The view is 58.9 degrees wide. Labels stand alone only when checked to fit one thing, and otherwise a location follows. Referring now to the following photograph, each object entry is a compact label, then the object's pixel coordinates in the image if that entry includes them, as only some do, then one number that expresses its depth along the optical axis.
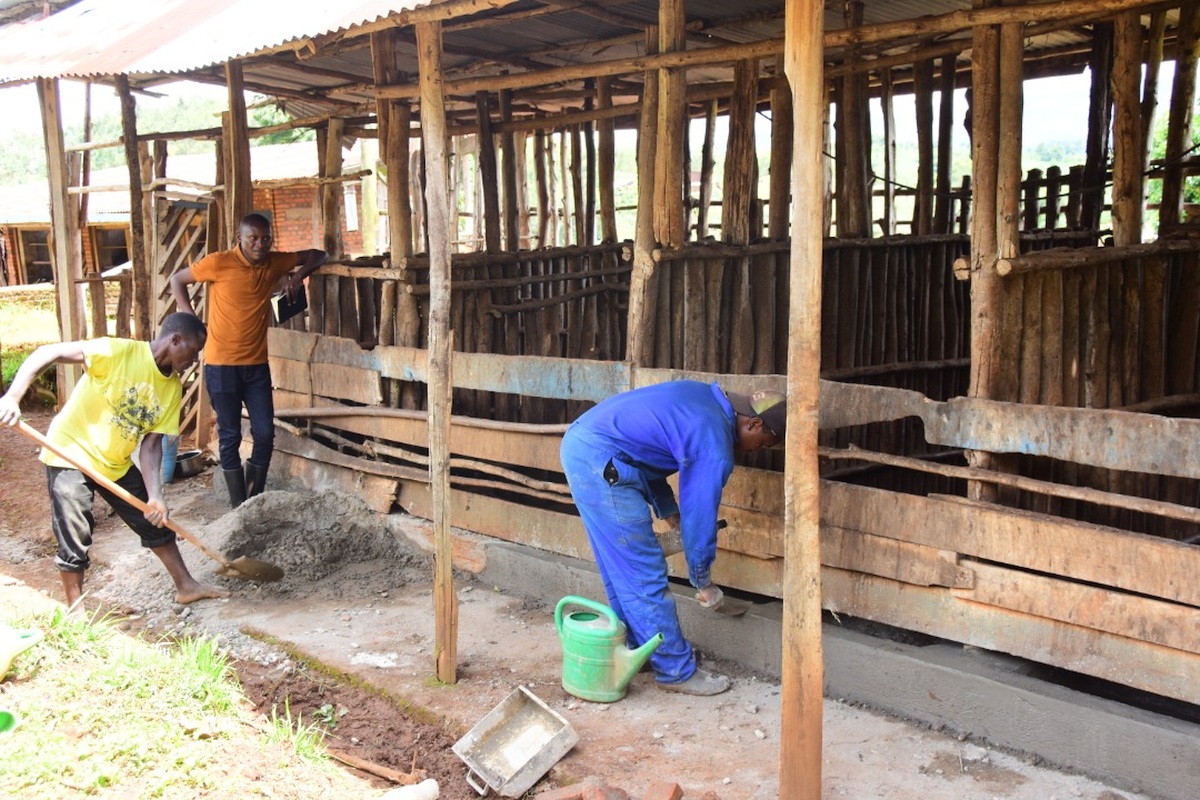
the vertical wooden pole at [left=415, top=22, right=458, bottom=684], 4.72
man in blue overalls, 4.36
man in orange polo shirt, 6.99
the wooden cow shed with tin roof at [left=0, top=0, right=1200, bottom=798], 3.90
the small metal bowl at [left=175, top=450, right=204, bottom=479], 8.80
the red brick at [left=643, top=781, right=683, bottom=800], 3.61
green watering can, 4.57
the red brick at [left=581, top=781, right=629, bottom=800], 3.63
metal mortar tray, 4.05
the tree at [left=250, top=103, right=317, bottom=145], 24.48
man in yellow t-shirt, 5.24
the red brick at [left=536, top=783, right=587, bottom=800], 3.75
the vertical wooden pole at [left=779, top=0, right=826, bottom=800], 3.33
